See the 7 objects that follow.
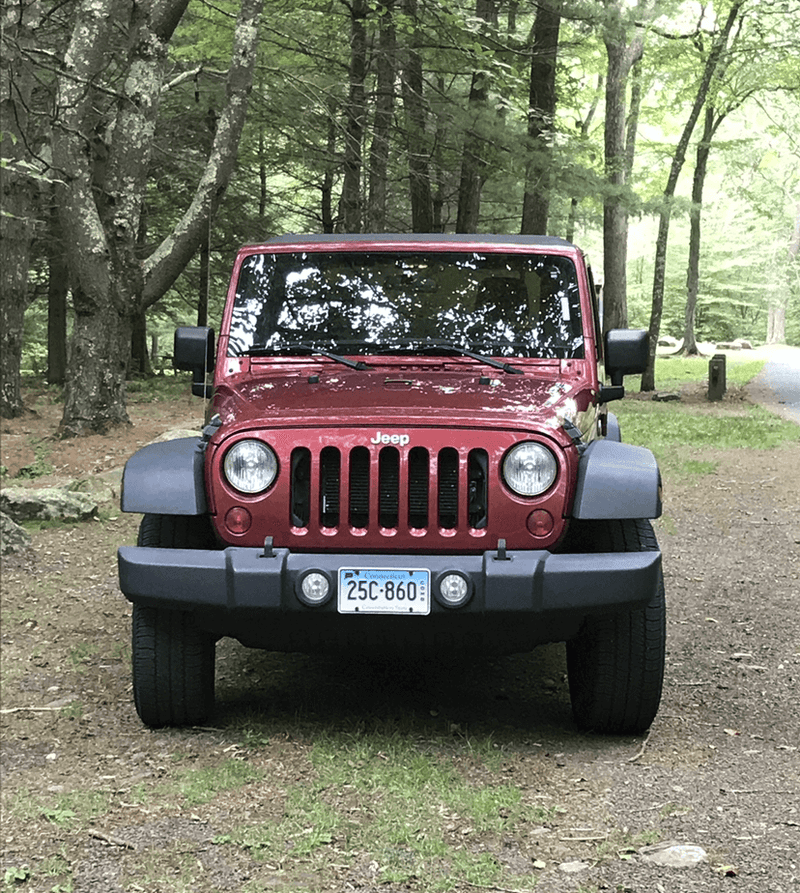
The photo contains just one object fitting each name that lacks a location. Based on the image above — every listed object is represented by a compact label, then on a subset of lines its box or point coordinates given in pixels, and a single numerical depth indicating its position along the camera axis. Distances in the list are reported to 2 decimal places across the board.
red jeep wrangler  4.12
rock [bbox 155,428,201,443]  12.52
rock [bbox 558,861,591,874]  3.38
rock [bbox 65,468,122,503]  10.29
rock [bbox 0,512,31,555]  7.94
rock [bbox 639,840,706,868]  3.40
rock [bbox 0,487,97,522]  9.21
